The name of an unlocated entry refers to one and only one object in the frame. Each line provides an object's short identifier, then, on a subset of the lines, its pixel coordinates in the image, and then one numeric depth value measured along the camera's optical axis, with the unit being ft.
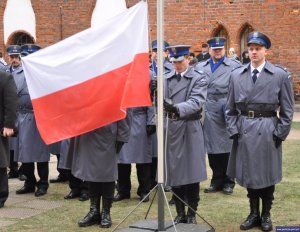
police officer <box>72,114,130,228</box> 23.41
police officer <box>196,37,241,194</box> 30.37
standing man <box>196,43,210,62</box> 57.62
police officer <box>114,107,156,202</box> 28.63
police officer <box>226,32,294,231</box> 22.52
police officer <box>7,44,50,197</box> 29.63
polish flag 21.16
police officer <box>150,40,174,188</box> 28.09
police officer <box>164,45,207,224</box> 22.86
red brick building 65.67
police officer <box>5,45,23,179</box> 30.89
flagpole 19.58
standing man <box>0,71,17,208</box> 26.78
